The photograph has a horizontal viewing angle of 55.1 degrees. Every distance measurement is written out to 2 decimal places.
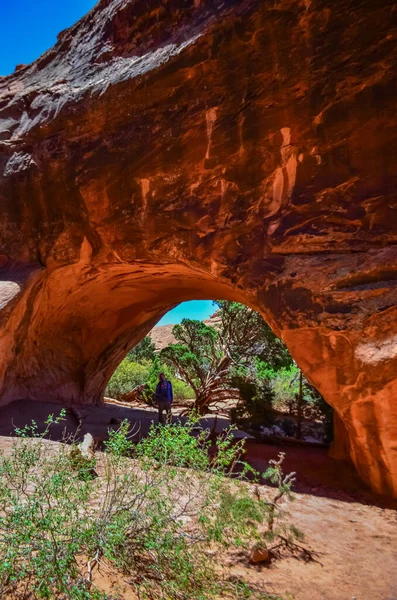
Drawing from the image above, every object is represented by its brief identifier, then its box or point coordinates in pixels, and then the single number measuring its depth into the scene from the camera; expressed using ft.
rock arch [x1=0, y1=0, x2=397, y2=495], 16.79
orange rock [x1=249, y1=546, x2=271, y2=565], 10.52
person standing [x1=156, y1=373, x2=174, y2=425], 28.45
